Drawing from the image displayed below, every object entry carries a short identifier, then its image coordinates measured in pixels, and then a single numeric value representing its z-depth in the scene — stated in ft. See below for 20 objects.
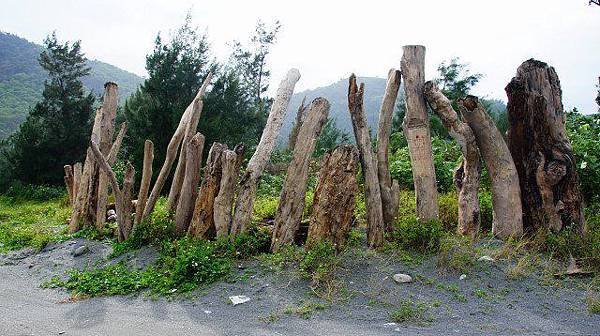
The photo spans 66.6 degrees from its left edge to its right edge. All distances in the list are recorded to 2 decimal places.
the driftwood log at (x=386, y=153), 18.28
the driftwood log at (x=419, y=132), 17.95
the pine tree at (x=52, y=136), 60.80
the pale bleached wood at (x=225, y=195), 18.49
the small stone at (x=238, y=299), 14.33
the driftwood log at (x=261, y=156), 18.45
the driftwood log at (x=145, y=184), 21.62
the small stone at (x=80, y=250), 20.99
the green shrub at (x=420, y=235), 16.44
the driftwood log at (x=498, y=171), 17.80
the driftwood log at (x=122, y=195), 21.50
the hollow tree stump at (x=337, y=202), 16.69
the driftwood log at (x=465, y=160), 17.84
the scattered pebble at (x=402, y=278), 14.79
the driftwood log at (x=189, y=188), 20.01
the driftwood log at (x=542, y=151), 17.40
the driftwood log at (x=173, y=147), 21.25
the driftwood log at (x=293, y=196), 17.61
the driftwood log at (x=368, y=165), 17.39
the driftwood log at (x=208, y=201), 18.90
